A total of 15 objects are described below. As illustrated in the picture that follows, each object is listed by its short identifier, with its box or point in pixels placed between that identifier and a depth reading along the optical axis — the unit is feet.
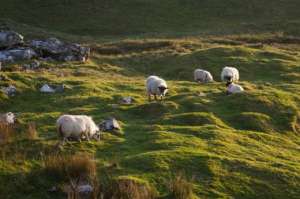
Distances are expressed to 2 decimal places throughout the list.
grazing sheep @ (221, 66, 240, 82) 126.41
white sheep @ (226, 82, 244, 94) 111.39
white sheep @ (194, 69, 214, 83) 135.13
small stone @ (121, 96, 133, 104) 103.82
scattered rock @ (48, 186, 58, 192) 61.63
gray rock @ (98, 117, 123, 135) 82.54
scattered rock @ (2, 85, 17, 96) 103.04
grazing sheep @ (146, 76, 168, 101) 102.99
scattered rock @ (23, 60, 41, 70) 136.32
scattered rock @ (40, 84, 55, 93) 107.79
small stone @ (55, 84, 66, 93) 109.45
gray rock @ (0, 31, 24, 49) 153.89
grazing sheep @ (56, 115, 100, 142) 72.64
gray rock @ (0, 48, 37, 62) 145.28
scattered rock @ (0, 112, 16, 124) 79.97
